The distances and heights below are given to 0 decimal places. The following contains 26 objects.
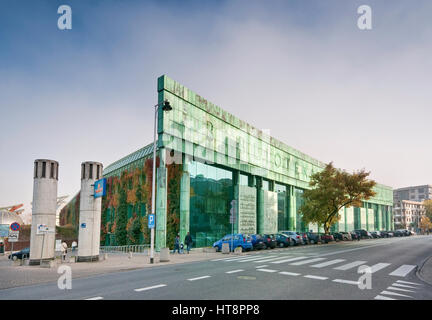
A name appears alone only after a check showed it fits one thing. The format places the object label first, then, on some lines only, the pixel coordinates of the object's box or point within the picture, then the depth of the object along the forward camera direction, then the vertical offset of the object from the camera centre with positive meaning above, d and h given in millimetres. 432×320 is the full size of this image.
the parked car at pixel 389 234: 66538 -6772
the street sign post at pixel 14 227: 19672 -1729
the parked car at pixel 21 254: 28616 -4943
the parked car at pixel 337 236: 45125 -4890
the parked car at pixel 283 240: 31758 -3877
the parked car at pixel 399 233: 71625 -7172
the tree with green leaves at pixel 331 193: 42938 +989
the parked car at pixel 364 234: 55525 -5696
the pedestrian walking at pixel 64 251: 22241 -3604
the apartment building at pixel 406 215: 136062 -5868
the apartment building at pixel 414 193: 172500 +4262
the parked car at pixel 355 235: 49869 -5345
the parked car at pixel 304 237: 35594 -3990
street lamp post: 19338 -2630
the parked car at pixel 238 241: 27344 -3480
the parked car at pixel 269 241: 29625 -3703
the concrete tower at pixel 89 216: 20969 -1144
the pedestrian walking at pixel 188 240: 26689 -3304
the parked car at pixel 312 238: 38928 -4475
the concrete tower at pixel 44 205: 19469 -418
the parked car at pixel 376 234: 60344 -6288
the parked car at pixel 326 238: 41484 -4750
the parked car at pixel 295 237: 34000 -3862
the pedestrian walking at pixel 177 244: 26562 -3611
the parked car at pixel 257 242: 28656 -3688
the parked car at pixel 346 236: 46744 -5123
